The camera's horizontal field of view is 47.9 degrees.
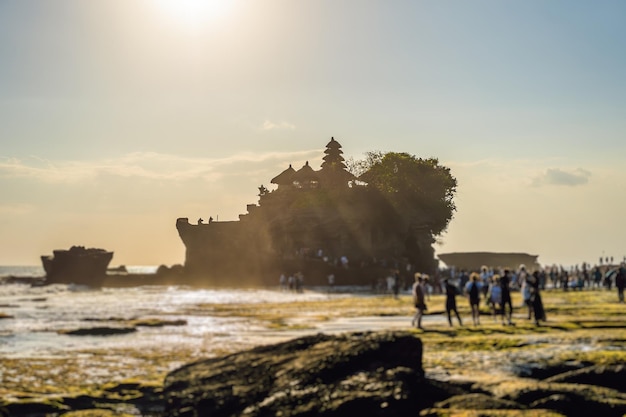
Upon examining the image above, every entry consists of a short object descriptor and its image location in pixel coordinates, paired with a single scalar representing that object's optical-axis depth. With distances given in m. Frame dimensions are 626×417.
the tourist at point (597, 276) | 61.78
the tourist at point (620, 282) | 36.38
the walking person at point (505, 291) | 24.34
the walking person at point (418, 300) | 24.12
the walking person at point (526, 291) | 25.44
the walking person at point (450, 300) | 25.44
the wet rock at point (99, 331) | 26.67
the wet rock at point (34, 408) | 12.61
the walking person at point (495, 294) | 25.64
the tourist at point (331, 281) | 76.69
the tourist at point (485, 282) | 37.75
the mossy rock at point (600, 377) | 11.12
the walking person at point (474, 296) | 25.45
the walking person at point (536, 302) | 23.67
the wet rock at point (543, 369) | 12.38
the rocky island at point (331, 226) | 87.94
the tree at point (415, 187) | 100.62
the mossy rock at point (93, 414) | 12.04
